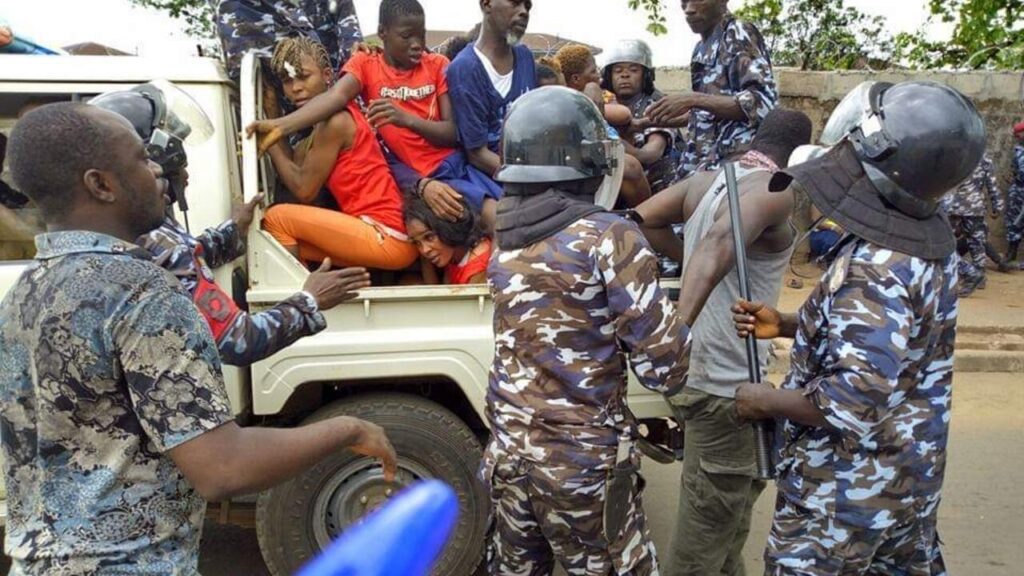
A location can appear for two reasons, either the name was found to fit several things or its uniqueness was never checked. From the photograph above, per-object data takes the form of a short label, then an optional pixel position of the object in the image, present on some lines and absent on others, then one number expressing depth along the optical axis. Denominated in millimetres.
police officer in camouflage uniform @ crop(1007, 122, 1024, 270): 8617
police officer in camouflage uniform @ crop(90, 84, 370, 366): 2154
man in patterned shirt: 1461
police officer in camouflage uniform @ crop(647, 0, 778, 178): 3643
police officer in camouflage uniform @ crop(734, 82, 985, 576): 1973
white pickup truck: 3004
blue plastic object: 1350
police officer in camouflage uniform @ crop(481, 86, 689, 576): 2217
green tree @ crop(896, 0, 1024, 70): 9055
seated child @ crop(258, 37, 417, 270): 3178
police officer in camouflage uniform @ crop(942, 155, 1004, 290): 8156
